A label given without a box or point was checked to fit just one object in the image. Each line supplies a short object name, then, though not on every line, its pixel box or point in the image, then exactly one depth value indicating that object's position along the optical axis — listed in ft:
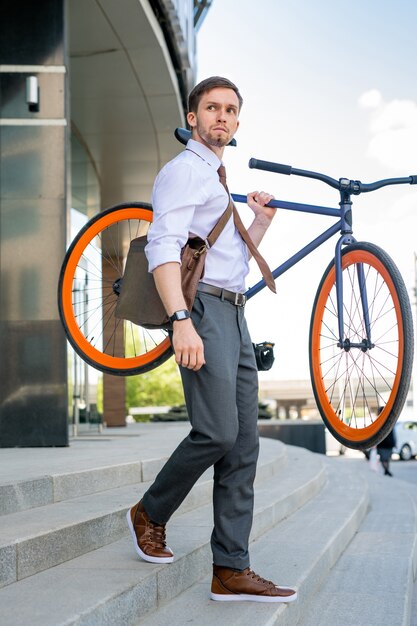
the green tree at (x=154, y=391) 217.36
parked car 110.11
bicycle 11.43
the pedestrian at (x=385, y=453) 60.59
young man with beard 10.60
